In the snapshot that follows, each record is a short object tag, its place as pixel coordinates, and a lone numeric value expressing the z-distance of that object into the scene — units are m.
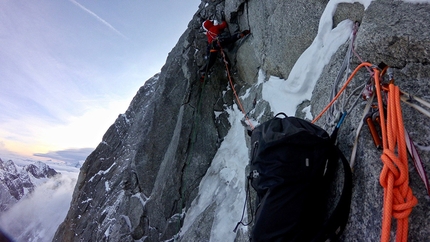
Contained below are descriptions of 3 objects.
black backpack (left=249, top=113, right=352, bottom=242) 1.90
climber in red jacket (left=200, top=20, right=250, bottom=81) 8.47
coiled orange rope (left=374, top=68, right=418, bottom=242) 1.36
